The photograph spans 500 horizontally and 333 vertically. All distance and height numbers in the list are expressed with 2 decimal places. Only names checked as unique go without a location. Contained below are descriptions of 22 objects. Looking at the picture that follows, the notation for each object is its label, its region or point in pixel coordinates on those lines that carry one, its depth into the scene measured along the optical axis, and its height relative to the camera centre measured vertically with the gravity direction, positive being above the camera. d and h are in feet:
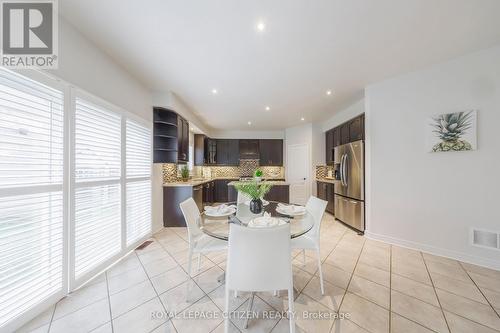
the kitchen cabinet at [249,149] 21.72 +2.14
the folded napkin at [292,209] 6.71 -1.73
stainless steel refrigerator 10.77 -1.28
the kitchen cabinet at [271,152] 21.77 +1.76
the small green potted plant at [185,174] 14.75 -0.68
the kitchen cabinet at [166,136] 11.21 +2.00
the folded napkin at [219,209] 6.55 -1.70
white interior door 19.17 -0.67
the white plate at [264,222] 5.08 -1.68
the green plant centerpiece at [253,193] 6.46 -1.00
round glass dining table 5.15 -1.92
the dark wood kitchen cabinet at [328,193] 15.08 -2.51
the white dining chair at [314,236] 5.99 -2.61
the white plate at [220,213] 6.35 -1.75
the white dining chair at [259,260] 3.85 -2.15
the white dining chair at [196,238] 5.79 -2.65
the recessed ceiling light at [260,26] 5.60 +4.59
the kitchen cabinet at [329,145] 16.12 +2.05
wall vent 7.04 -3.00
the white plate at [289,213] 6.43 -1.76
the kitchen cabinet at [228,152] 21.74 +1.76
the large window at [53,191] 4.40 -0.81
